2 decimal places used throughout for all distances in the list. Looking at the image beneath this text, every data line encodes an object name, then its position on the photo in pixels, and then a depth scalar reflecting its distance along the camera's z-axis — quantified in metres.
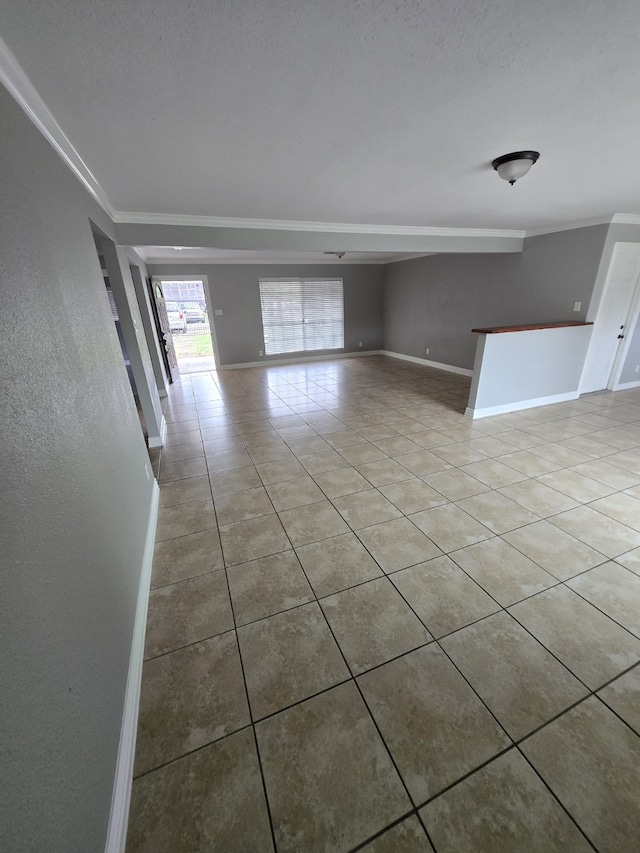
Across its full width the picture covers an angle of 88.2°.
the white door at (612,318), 4.13
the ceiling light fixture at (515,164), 2.00
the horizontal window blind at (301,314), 7.38
